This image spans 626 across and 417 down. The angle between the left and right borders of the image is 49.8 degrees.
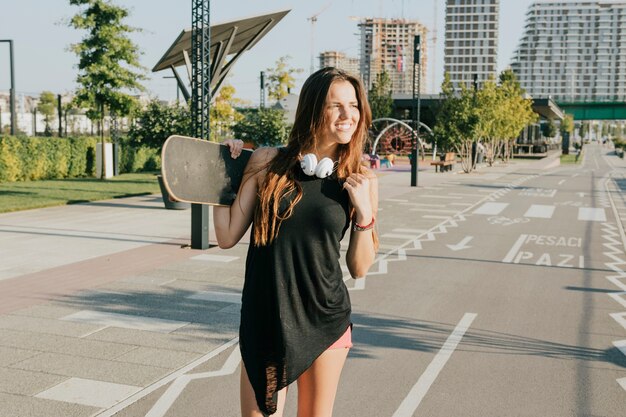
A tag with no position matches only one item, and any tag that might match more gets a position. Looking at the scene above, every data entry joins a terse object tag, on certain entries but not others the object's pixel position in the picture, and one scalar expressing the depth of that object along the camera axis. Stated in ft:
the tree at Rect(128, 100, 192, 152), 65.16
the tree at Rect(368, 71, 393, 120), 203.21
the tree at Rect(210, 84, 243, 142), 104.47
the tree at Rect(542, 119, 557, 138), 381.44
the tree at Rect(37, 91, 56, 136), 274.77
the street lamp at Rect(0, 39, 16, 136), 84.48
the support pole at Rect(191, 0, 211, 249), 36.86
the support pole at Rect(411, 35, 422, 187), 76.33
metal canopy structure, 46.21
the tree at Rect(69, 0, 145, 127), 84.02
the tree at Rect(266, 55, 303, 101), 155.43
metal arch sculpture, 168.86
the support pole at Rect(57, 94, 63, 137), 110.06
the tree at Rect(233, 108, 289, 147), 79.00
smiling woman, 8.08
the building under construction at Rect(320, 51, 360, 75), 523.50
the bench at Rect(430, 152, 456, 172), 120.98
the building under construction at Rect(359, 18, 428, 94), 629.51
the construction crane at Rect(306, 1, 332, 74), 350.80
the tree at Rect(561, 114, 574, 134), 326.14
